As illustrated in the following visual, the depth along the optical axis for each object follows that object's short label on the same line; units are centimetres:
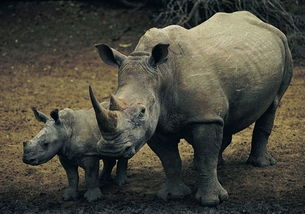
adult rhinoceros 1267
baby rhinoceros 1406
